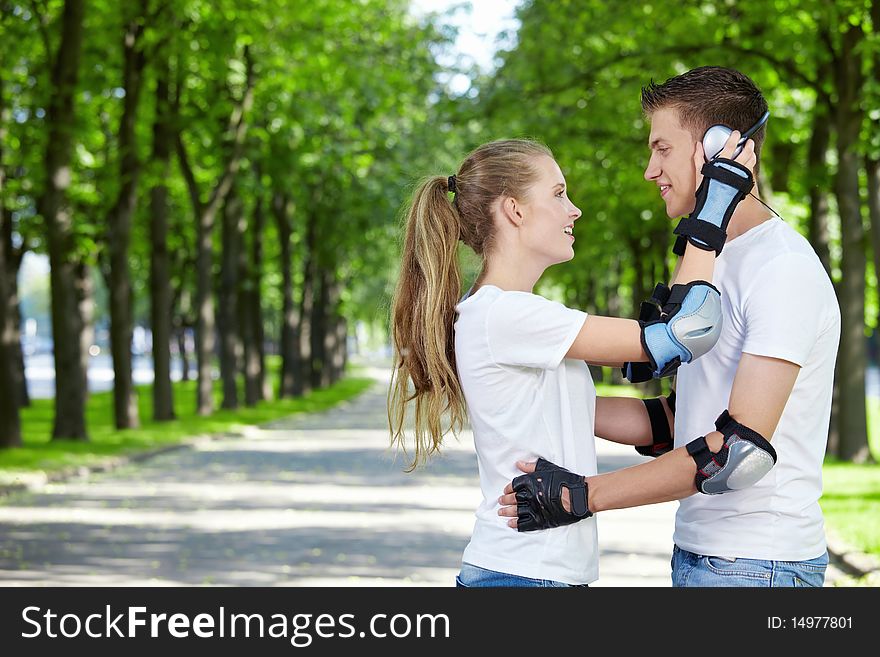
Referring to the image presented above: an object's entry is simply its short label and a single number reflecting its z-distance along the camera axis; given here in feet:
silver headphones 10.89
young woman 10.85
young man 10.35
